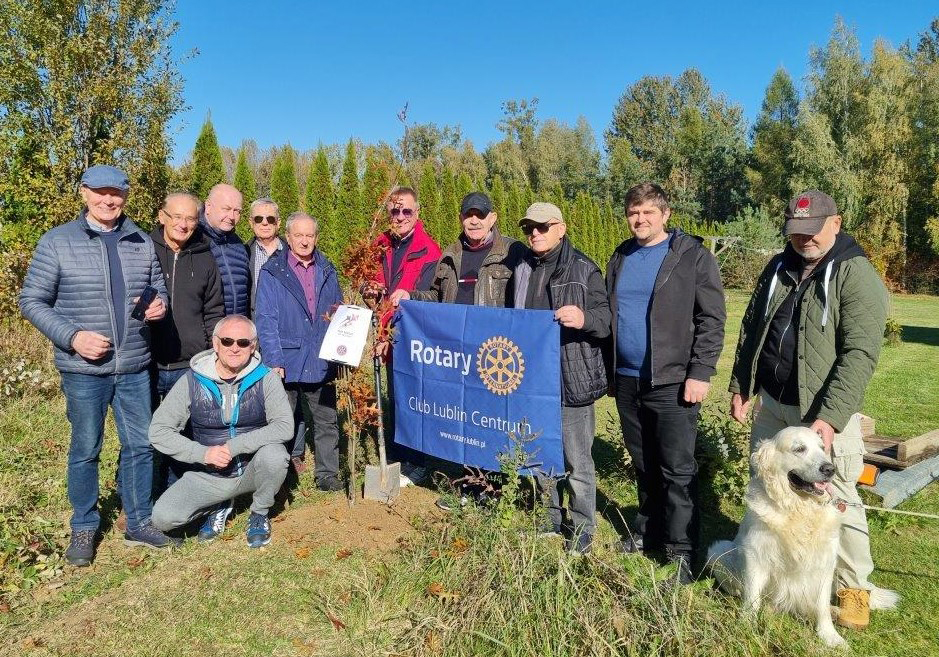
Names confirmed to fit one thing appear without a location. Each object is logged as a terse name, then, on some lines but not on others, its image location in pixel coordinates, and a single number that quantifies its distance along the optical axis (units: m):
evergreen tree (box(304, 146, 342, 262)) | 21.62
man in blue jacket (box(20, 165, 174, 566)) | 3.81
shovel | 4.89
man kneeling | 4.27
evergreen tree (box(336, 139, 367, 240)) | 21.92
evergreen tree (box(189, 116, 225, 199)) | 18.05
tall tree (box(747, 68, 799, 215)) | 37.00
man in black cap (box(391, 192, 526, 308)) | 4.52
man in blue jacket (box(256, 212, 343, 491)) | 4.97
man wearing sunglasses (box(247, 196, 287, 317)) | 5.42
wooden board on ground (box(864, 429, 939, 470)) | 5.28
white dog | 3.04
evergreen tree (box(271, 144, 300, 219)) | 21.44
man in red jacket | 5.06
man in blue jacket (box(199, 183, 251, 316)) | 5.06
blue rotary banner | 4.02
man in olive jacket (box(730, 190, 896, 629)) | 3.13
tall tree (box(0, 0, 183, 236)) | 8.91
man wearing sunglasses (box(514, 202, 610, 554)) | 3.92
